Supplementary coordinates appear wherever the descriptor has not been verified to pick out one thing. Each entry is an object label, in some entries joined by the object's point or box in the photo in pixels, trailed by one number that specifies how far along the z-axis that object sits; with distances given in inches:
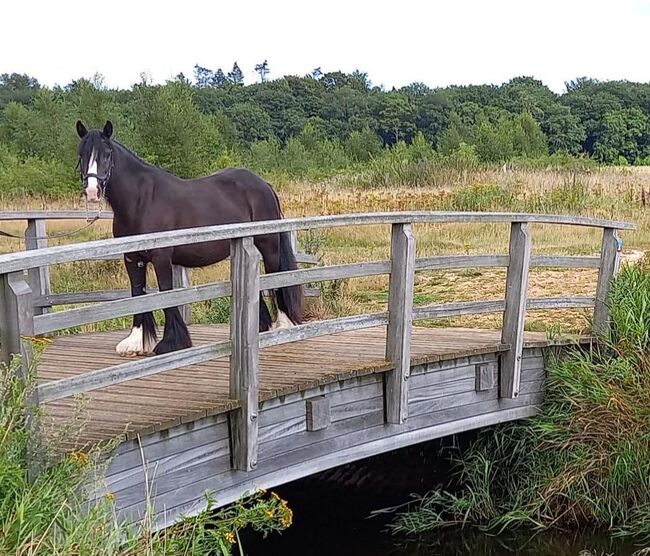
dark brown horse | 211.3
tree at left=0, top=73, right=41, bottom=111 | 2564.0
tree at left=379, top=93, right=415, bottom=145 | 2551.7
